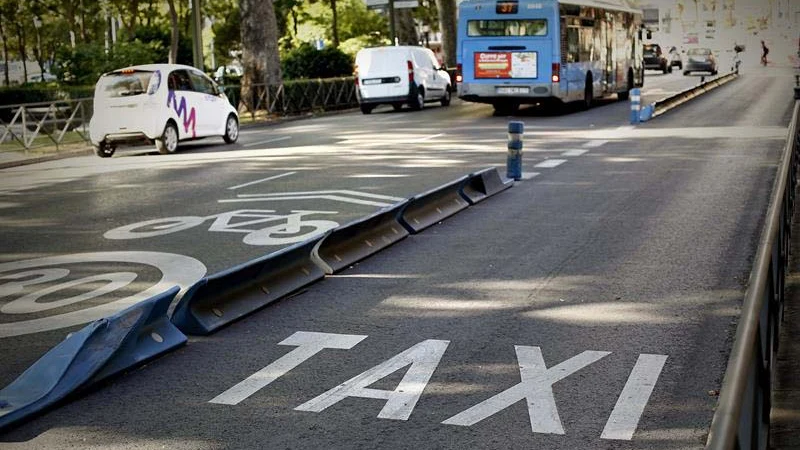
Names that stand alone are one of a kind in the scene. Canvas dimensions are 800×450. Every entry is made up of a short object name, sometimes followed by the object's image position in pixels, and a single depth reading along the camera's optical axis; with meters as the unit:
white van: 34.44
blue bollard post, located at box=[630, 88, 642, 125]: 25.50
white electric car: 21.80
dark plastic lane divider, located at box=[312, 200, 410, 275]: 9.55
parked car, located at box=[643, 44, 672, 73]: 73.31
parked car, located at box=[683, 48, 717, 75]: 66.06
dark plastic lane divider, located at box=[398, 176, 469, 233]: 11.52
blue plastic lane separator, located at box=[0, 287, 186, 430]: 5.91
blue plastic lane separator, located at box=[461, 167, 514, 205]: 13.57
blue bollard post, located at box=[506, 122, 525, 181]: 14.75
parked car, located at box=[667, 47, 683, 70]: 82.88
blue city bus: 28.69
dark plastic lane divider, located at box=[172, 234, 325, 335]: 7.45
